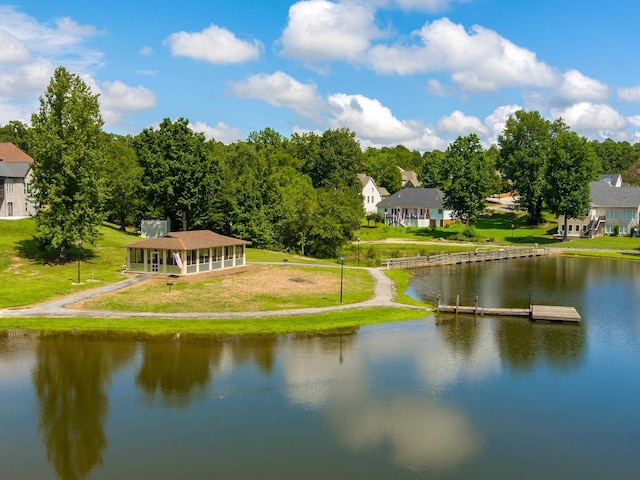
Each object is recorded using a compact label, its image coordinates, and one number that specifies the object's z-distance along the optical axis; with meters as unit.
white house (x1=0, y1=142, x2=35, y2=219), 66.12
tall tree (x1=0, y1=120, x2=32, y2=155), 116.44
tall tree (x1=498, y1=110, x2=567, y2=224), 96.62
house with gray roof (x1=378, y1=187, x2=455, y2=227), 101.56
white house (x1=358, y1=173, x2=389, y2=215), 115.12
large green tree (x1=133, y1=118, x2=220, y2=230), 65.38
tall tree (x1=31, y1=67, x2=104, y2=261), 48.69
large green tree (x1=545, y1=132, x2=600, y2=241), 82.31
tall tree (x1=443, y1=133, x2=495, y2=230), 88.06
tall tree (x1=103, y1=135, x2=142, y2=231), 70.82
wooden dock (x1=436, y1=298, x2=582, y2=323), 37.66
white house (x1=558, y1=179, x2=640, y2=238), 88.62
